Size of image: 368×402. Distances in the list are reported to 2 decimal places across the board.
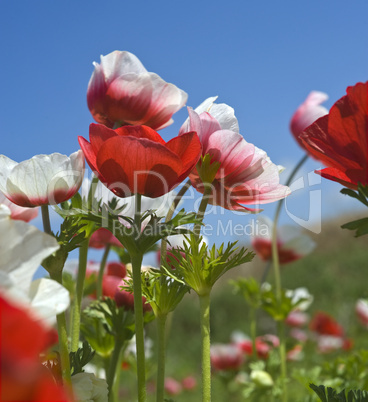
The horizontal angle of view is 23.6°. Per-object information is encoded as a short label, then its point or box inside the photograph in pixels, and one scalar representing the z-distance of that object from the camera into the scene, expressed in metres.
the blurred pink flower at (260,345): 1.89
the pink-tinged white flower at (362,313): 2.79
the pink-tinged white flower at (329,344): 3.17
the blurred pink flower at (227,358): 2.18
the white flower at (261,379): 0.83
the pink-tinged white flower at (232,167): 0.40
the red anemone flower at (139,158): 0.36
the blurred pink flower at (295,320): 3.14
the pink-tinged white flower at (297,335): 3.04
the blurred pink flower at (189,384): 3.55
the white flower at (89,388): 0.36
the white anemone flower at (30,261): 0.30
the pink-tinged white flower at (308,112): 0.62
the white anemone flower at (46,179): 0.38
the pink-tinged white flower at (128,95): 0.46
